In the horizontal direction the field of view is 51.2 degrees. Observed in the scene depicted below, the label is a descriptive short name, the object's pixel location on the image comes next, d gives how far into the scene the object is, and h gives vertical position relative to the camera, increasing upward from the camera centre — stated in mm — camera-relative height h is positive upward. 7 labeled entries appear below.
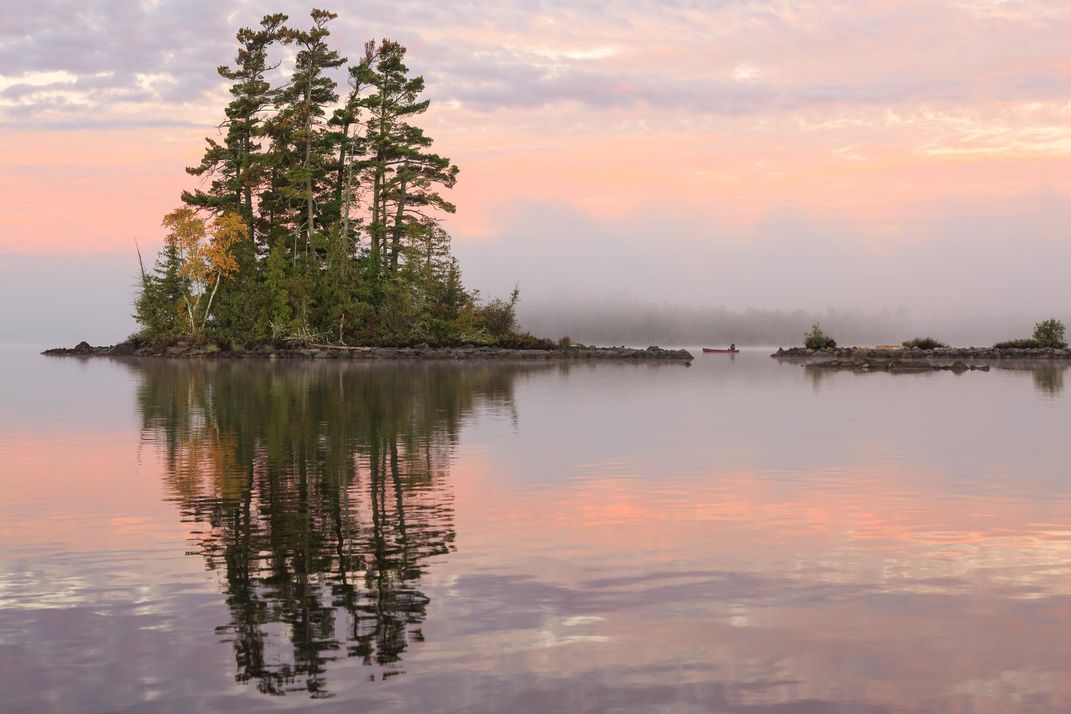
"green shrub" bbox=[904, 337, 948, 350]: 101000 -262
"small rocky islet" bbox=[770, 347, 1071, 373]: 82125 -1412
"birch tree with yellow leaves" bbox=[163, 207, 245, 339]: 90750 +9259
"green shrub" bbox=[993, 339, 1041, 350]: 104125 -534
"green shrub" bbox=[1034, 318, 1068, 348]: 104062 +481
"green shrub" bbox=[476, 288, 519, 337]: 98812 +2929
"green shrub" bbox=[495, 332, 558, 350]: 96312 +537
